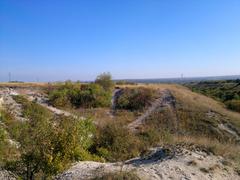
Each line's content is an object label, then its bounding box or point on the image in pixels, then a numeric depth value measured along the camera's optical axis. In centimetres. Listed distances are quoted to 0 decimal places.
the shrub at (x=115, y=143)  770
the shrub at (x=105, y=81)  2295
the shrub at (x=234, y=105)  1836
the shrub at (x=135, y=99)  1835
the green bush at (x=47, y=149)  467
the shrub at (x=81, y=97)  1843
